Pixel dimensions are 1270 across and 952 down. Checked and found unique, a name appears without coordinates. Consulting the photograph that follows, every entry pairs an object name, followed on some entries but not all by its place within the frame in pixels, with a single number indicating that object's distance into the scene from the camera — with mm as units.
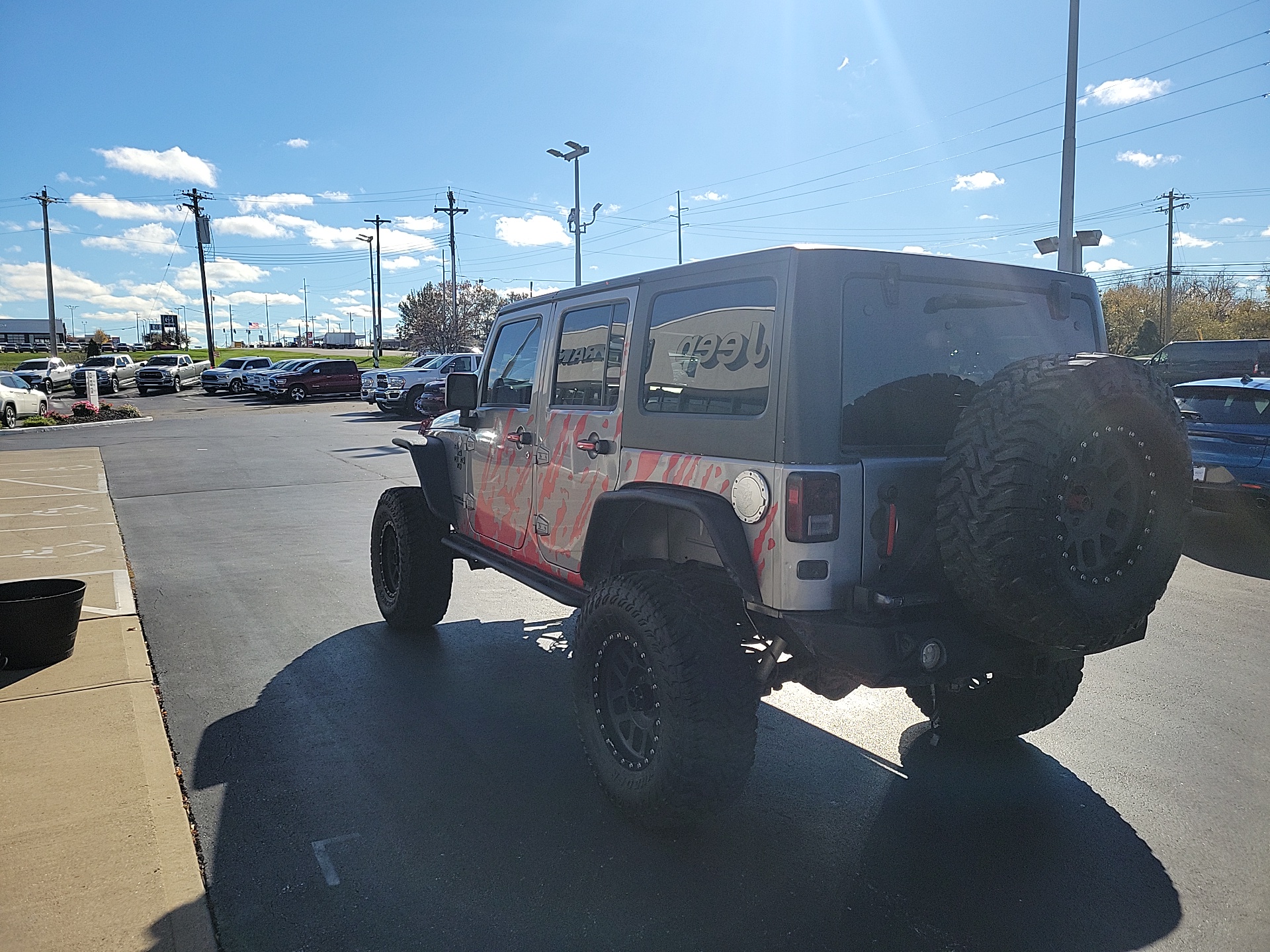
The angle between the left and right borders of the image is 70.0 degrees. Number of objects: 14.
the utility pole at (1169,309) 50916
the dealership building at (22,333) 140625
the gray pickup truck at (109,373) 45562
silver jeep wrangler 2936
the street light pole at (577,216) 32062
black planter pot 5129
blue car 8773
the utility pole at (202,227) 58844
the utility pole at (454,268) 52656
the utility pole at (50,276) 62100
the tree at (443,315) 69562
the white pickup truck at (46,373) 43219
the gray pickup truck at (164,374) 46562
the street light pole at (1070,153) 14875
